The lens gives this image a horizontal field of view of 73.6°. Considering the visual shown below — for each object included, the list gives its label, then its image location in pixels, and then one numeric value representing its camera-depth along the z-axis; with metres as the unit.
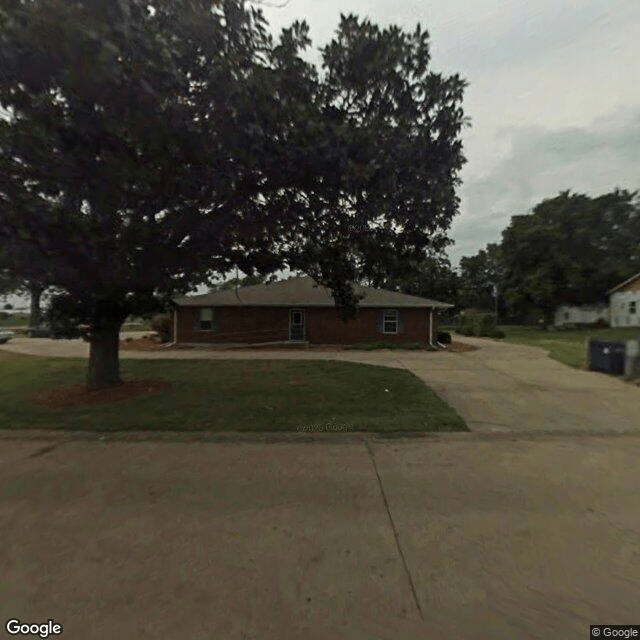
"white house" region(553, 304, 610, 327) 43.00
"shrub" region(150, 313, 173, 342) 22.78
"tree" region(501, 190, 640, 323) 39.38
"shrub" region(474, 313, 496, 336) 30.23
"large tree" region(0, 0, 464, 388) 4.57
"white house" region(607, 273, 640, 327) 36.22
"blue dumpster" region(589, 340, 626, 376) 11.76
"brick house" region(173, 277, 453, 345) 21.52
